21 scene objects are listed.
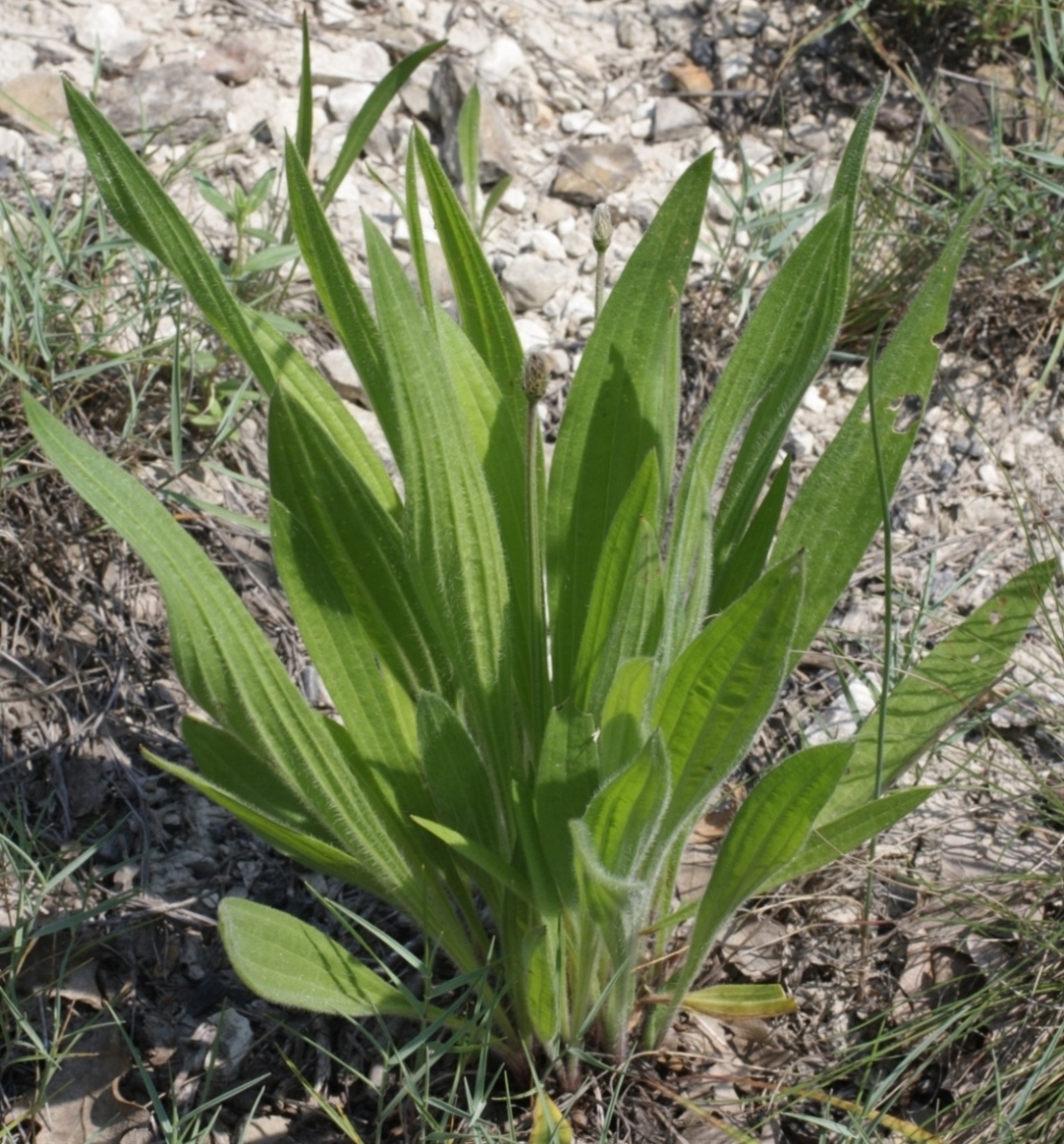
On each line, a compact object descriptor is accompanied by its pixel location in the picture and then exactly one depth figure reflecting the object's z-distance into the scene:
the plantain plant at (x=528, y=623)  1.30
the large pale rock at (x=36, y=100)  2.69
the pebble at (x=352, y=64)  2.84
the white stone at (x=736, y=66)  2.96
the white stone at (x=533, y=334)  2.60
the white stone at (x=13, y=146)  2.64
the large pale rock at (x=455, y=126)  2.76
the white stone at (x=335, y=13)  2.96
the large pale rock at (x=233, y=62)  2.83
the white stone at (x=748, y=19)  3.02
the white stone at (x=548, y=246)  2.71
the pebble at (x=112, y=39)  2.83
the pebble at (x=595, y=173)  2.79
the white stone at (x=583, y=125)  2.90
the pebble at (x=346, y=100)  2.80
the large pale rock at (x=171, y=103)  2.73
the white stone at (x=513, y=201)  2.79
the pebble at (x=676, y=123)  2.88
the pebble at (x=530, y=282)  2.64
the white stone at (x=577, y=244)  2.73
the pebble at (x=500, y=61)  2.93
